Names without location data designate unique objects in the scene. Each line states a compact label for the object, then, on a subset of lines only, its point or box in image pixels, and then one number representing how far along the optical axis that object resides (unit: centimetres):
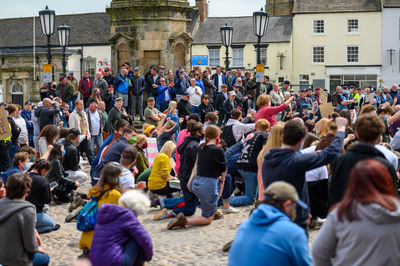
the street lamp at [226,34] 2556
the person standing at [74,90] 2148
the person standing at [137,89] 2145
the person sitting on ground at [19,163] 1063
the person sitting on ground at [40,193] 1019
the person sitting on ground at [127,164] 898
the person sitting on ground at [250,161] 1085
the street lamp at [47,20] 2192
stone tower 2358
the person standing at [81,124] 1689
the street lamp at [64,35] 2505
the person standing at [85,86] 2183
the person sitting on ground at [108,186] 745
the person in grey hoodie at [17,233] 736
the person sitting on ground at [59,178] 1233
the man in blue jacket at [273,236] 464
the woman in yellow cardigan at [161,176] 1180
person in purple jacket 651
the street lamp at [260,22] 2111
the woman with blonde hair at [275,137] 819
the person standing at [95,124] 1755
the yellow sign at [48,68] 2125
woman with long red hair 440
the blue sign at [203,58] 4167
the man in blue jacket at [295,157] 640
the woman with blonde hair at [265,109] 1269
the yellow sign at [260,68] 2138
